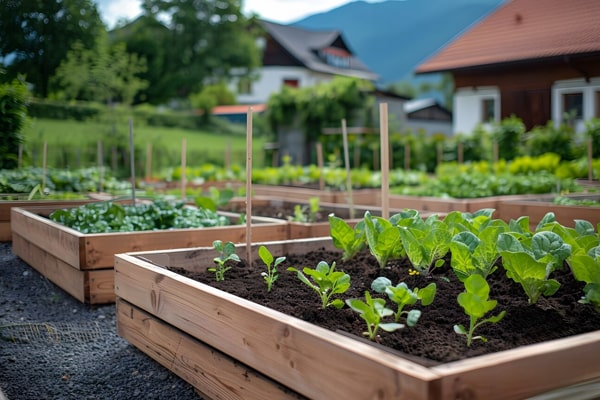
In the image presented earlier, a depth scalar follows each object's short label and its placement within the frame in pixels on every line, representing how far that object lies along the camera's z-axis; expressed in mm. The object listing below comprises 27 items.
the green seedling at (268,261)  2432
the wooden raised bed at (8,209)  4754
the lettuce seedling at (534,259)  1975
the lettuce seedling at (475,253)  2197
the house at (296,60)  29453
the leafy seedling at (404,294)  1804
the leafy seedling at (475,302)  1707
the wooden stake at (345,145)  3444
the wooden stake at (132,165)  3930
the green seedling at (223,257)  2633
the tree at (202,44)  21688
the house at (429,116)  30120
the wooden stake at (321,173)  6395
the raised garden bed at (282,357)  1429
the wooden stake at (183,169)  4855
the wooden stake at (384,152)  2900
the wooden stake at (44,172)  4758
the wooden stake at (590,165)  5523
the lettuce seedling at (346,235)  2805
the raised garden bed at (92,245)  3533
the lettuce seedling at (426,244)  2348
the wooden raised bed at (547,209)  4302
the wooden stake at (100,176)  6026
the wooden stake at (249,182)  2744
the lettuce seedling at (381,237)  2553
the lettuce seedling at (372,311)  1741
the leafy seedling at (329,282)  2066
